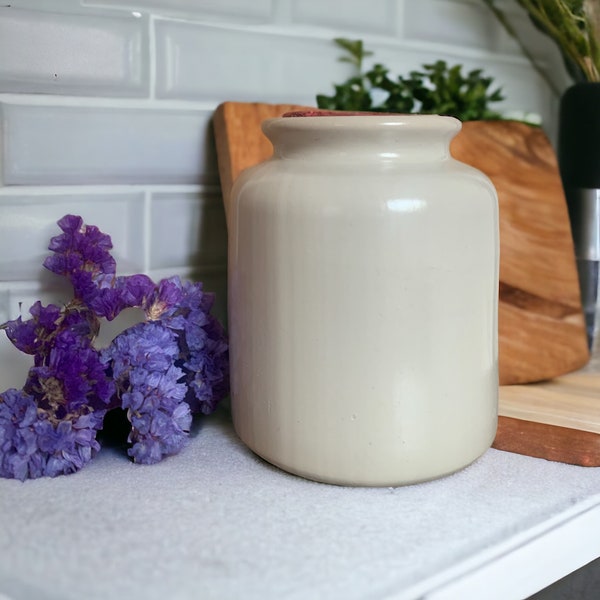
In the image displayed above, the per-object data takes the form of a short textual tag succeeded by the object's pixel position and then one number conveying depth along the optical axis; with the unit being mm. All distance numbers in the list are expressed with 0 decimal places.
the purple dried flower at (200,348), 657
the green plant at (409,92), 858
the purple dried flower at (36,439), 562
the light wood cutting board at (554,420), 628
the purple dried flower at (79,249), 641
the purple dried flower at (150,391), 585
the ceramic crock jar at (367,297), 532
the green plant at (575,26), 902
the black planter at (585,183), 894
